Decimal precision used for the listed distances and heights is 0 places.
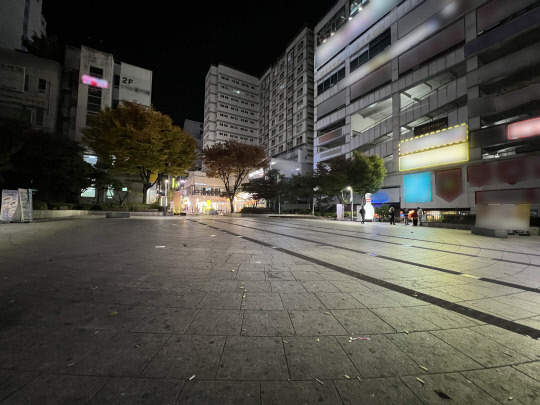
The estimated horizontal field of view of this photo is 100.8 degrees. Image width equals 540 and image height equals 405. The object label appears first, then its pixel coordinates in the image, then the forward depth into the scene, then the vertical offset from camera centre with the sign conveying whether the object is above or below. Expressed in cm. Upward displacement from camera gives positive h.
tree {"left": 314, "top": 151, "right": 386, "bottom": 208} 2750 +476
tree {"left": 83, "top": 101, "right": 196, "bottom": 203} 2169 +671
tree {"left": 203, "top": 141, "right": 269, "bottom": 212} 3269 +736
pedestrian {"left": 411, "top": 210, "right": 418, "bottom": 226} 1953 -23
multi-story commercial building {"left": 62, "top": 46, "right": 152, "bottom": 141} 3347 +1901
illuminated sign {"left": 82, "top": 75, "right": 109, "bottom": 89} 3444 +1928
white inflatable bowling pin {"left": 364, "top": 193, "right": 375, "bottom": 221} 2515 +34
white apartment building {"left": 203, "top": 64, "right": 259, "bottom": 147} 7225 +3467
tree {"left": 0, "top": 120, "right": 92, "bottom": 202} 1775 +336
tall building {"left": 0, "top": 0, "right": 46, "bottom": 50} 3631 +3252
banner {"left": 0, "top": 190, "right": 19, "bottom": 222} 1300 -18
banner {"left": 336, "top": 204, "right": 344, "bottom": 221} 2886 -1
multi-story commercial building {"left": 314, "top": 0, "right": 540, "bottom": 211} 1881 +1256
